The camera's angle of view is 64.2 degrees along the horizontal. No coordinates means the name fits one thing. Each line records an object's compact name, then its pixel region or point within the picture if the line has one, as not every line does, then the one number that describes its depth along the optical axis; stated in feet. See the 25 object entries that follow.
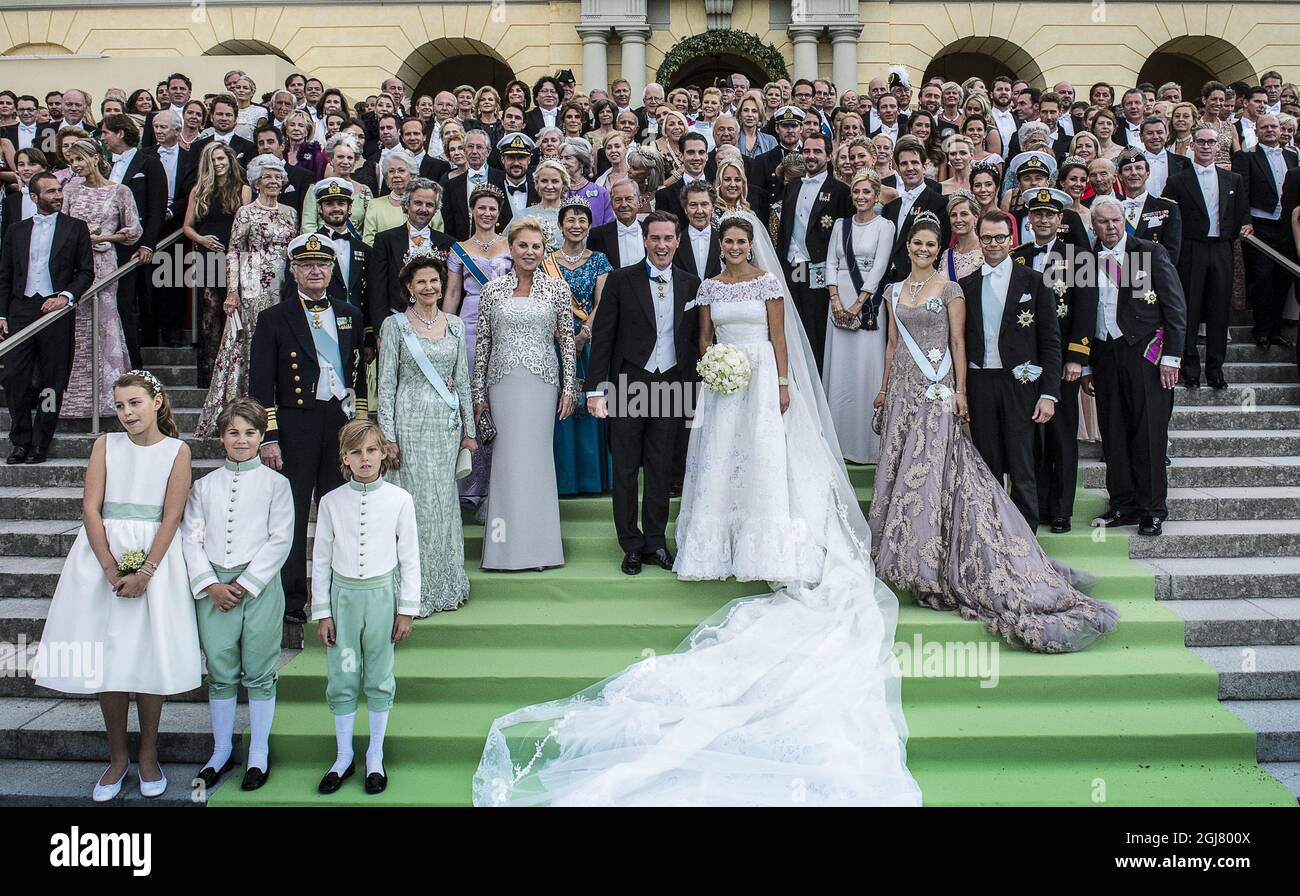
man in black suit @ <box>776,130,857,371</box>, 24.04
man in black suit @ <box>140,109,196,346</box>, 28.17
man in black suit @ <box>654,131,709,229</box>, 24.31
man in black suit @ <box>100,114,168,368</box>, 25.67
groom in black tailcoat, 19.45
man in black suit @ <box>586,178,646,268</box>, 22.09
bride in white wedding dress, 14.29
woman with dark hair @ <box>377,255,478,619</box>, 17.93
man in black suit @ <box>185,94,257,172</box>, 29.07
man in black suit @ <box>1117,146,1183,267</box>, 23.35
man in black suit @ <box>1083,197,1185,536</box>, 20.49
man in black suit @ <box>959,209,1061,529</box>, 19.57
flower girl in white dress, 14.52
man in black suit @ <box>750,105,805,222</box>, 26.55
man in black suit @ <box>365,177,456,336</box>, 21.01
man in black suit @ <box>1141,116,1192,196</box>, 28.14
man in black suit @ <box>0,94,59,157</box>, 32.94
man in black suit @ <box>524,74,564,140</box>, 36.65
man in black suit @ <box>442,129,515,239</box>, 25.52
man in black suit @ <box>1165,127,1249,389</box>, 26.20
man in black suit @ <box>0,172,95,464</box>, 23.24
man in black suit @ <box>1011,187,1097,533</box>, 20.40
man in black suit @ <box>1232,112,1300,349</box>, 27.63
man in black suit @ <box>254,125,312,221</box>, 26.78
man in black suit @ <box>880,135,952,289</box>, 22.91
